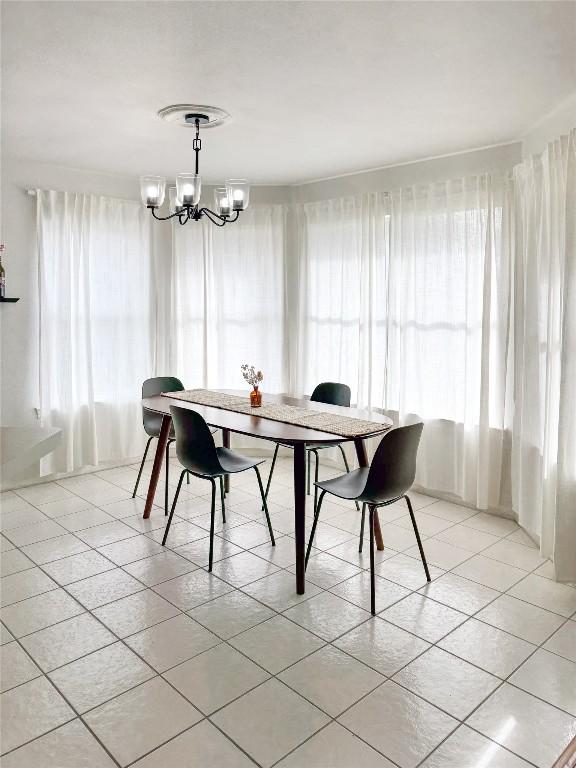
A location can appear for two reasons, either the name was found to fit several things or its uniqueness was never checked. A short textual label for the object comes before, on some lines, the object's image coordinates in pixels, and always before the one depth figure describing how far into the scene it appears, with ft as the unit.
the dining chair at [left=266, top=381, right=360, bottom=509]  14.06
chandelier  10.27
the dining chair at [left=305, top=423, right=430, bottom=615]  9.36
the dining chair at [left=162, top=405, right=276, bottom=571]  10.71
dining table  9.90
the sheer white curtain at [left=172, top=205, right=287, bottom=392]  17.53
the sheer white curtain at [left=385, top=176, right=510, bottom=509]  13.11
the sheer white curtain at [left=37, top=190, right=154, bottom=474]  15.24
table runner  10.66
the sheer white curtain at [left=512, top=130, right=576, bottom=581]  9.94
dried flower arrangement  12.81
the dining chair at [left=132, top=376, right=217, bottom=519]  14.52
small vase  12.85
